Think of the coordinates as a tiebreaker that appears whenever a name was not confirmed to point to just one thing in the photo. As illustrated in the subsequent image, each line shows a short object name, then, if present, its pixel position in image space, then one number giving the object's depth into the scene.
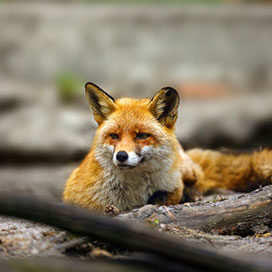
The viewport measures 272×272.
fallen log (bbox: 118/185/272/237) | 9.75
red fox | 10.98
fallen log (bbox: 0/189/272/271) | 6.62
